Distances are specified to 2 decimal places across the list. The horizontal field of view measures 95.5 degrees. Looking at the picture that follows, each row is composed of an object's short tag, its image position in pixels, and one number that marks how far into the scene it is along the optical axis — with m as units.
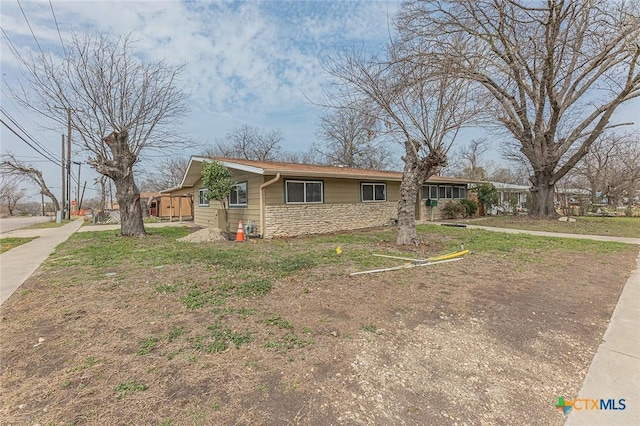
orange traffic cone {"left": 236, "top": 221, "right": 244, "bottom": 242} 9.70
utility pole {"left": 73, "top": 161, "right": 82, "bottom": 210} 37.52
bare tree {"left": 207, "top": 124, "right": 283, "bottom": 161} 33.19
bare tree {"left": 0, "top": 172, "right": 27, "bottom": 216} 35.44
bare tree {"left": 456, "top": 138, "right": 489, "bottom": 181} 35.56
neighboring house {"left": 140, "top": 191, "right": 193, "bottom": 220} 26.15
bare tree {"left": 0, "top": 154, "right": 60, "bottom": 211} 24.66
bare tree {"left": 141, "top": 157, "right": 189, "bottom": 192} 36.25
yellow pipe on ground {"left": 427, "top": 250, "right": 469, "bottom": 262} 6.01
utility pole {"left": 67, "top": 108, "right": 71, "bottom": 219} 21.92
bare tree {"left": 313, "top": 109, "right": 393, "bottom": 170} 25.85
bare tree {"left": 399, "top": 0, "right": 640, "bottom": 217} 7.61
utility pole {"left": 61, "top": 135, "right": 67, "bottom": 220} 22.38
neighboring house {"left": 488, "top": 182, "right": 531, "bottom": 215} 19.94
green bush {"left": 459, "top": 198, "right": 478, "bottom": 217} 17.27
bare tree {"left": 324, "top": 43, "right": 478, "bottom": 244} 7.12
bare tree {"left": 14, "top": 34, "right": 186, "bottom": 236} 9.73
